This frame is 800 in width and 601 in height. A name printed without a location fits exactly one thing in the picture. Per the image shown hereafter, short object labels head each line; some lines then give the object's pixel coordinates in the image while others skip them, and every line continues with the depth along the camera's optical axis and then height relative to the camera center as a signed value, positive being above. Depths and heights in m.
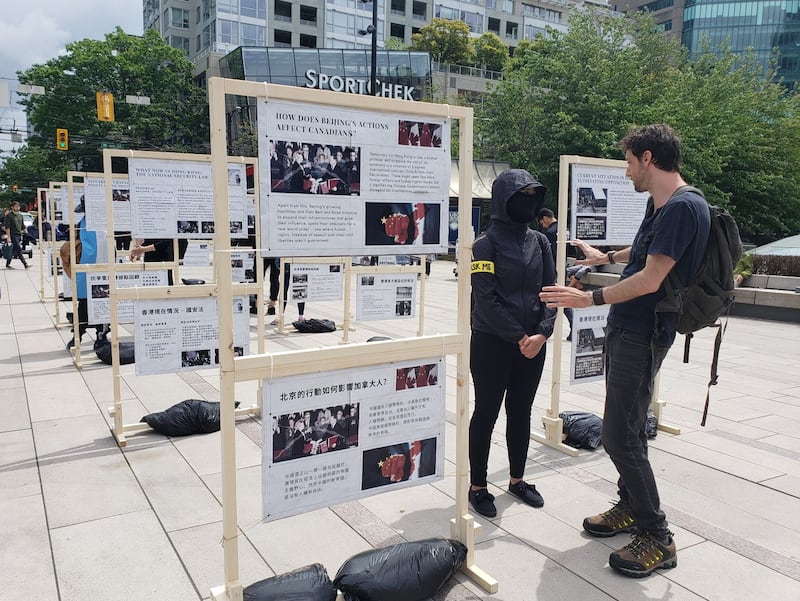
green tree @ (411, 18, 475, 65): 61.91 +17.96
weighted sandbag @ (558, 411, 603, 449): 4.78 -1.54
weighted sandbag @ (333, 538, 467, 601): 2.69 -1.50
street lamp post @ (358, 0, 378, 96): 19.69 +5.92
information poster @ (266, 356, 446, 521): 2.49 -0.88
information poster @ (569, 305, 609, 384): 4.85 -0.90
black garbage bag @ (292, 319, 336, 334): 9.78 -1.59
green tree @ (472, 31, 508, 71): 65.12 +17.87
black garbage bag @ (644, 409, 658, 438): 4.96 -1.55
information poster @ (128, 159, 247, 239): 5.23 +0.19
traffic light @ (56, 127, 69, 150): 24.59 +3.07
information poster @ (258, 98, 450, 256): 2.43 +0.17
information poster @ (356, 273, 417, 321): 8.12 -0.93
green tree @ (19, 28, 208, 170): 44.91 +9.01
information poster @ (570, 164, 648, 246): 4.69 +0.16
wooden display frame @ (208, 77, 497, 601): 2.31 -0.52
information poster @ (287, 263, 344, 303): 8.49 -0.81
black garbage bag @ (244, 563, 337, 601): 2.55 -1.49
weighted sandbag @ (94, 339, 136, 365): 7.26 -1.54
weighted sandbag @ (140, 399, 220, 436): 4.88 -1.53
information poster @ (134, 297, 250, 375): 4.74 -0.88
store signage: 40.69 +9.05
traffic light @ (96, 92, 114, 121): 23.11 +4.15
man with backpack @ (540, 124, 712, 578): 2.86 -0.46
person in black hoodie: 3.45 -0.46
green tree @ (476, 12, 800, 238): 22.62 +4.23
